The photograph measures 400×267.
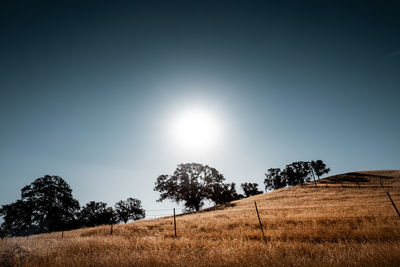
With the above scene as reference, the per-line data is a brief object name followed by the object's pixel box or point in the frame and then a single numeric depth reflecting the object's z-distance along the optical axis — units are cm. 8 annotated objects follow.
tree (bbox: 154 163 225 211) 4516
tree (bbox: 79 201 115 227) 6116
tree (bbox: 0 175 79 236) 3666
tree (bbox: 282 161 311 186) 8462
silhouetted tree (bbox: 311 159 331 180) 7994
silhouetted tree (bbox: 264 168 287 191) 9060
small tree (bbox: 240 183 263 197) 9119
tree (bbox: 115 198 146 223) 6619
